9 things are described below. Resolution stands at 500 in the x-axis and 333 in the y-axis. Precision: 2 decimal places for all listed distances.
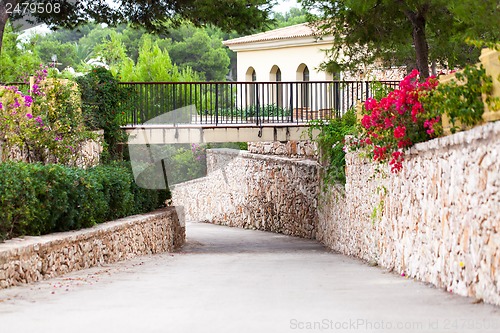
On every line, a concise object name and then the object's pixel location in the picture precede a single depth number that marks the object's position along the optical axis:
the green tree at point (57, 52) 67.50
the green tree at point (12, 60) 41.19
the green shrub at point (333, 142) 21.66
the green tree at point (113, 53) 57.00
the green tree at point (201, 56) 65.38
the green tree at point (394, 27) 20.27
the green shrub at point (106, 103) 21.12
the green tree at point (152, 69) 48.00
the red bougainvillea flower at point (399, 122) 12.56
